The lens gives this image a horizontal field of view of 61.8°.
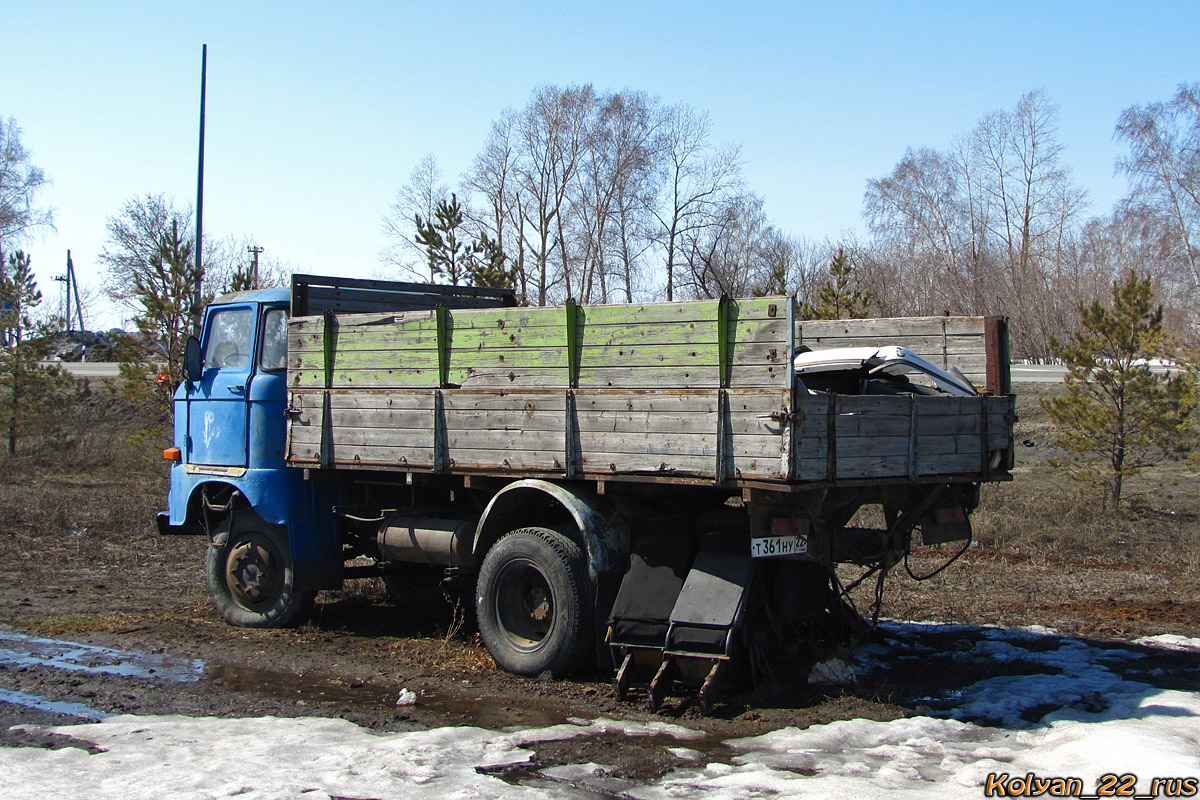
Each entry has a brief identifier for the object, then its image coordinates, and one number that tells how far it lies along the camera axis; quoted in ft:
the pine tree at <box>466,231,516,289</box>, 67.46
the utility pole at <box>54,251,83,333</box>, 219.24
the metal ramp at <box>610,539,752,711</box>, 17.89
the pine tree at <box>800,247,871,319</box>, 66.13
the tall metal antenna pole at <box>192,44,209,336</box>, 60.95
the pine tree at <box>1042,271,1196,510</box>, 47.29
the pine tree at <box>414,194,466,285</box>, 68.39
